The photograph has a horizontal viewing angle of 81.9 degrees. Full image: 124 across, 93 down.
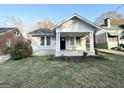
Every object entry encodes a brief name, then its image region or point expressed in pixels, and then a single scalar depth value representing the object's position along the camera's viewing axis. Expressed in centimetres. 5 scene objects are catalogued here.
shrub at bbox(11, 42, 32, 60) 765
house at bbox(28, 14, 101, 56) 822
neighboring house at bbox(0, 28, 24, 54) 1291
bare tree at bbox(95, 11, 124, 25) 2333
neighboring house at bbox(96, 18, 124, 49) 1265
